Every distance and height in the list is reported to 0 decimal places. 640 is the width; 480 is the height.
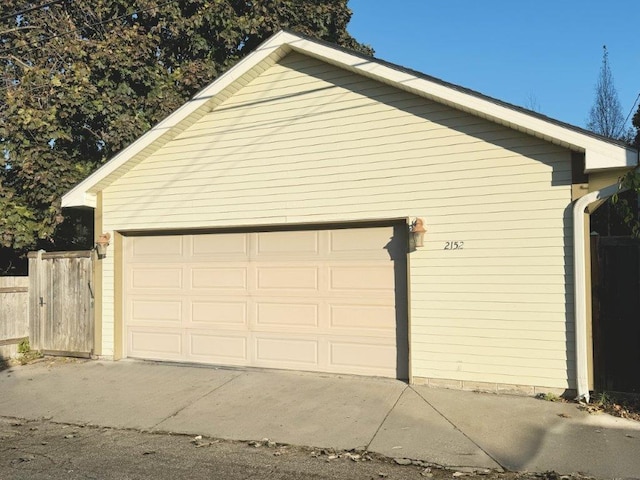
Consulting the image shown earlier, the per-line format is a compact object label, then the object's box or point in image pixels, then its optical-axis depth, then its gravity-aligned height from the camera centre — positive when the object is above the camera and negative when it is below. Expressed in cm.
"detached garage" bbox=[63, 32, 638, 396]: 612 +33
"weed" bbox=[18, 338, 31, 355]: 893 -163
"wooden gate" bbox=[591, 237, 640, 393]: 597 -78
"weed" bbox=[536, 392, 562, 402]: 596 -175
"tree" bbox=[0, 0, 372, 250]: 980 +396
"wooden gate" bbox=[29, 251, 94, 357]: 879 -86
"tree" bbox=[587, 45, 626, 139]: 1975 +527
